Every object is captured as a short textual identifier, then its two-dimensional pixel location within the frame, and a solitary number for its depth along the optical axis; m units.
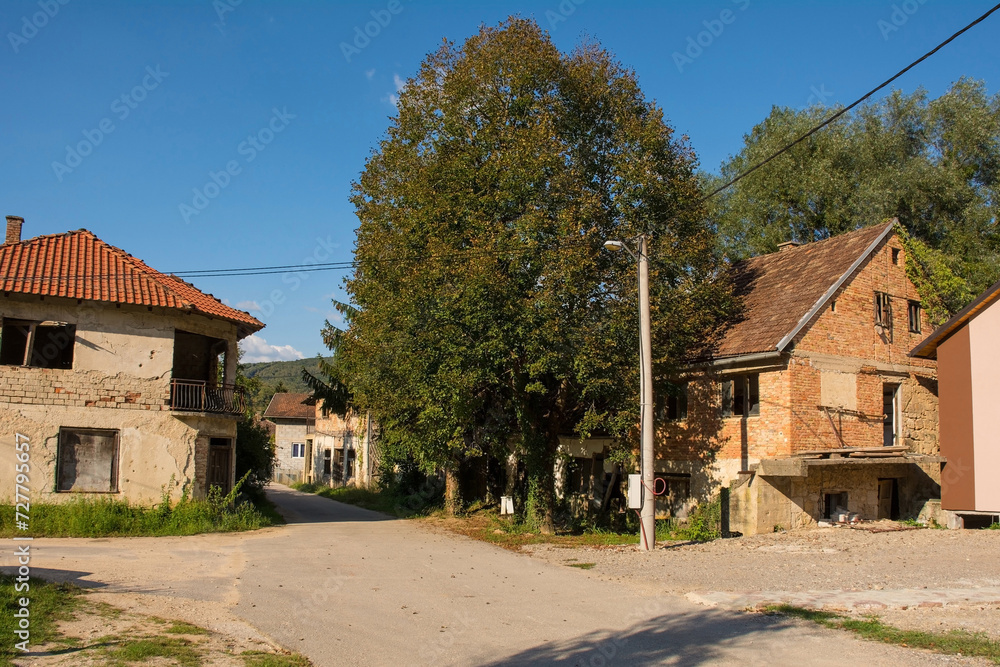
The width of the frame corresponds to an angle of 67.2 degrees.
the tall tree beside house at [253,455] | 27.02
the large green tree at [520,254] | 18.78
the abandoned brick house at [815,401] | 20.00
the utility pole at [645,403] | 17.11
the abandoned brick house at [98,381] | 19.52
